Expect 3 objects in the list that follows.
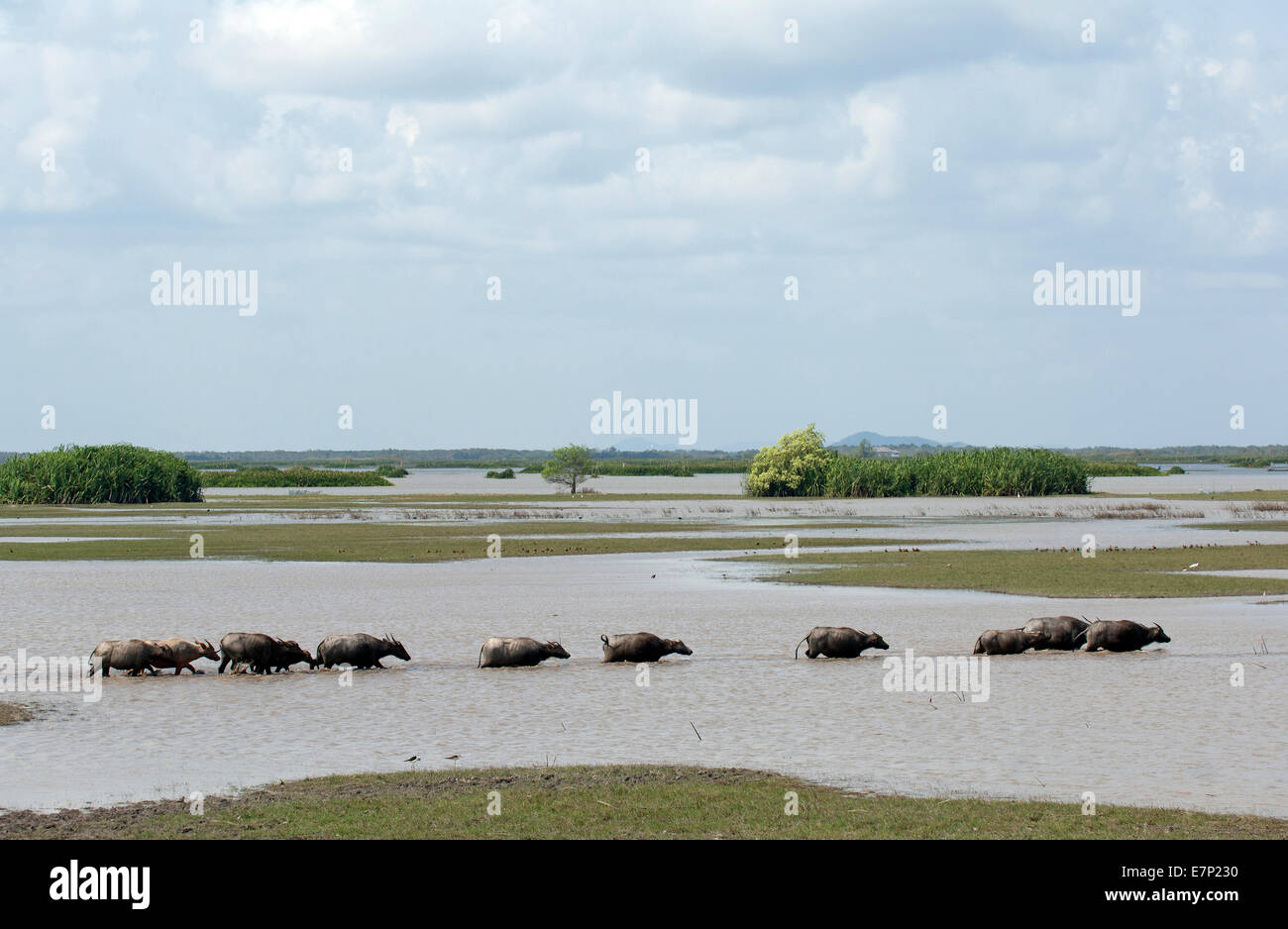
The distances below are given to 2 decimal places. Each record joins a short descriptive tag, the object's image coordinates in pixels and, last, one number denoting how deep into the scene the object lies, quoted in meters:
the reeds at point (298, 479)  150.12
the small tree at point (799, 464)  104.12
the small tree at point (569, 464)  118.81
